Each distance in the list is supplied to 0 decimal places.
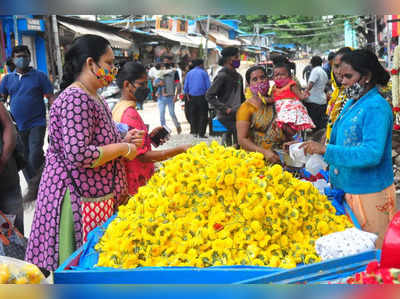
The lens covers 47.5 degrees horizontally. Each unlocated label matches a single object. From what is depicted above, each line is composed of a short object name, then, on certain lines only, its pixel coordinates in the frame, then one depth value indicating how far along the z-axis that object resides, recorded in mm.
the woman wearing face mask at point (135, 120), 3156
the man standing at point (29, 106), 5660
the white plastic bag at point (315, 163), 2783
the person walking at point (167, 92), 11180
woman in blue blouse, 2480
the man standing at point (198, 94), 9891
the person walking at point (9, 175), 3170
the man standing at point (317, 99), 8508
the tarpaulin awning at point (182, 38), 15993
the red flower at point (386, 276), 1008
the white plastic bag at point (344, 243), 1686
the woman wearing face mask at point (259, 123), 3674
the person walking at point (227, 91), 6969
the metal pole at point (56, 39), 6645
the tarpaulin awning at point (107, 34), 10393
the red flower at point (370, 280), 1030
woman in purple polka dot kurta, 2391
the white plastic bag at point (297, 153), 2703
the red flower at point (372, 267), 1092
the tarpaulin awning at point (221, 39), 26406
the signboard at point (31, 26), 7998
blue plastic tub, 1758
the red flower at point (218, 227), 2004
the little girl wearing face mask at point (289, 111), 3697
